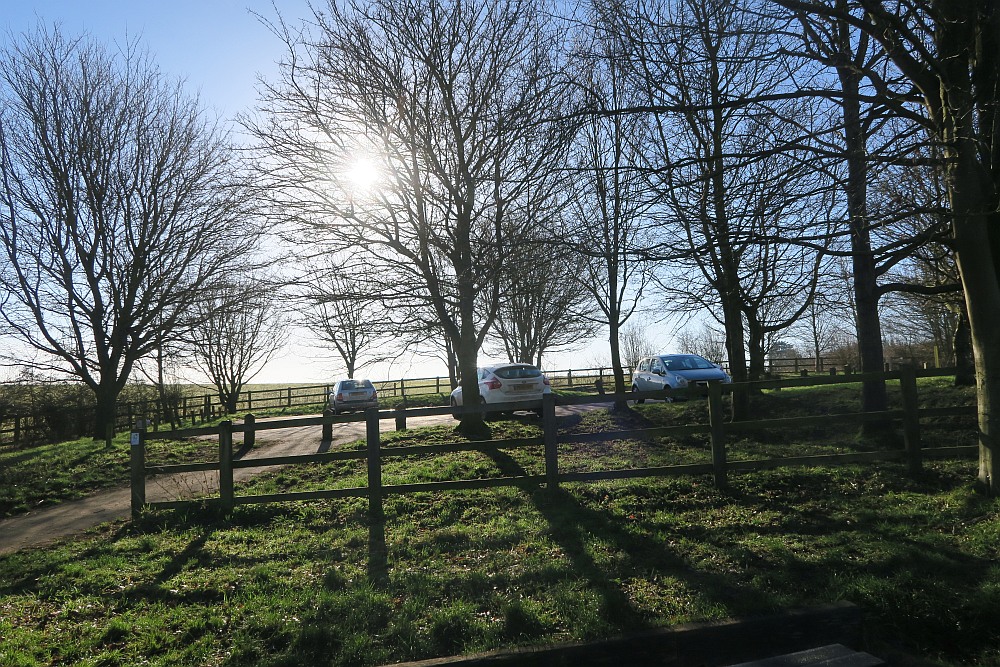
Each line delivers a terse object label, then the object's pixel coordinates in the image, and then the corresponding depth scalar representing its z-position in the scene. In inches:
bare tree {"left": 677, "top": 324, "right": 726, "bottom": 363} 1834.4
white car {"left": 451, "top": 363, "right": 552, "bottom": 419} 701.9
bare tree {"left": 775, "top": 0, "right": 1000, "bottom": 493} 229.1
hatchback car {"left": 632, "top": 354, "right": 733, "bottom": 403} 783.1
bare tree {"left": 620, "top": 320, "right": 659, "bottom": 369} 2149.4
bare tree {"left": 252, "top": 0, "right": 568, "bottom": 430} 462.0
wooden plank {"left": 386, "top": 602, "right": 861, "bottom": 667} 138.0
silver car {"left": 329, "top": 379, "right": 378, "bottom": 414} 1015.0
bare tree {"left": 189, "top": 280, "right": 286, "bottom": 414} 1167.0
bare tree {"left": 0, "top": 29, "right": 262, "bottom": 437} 725.9
